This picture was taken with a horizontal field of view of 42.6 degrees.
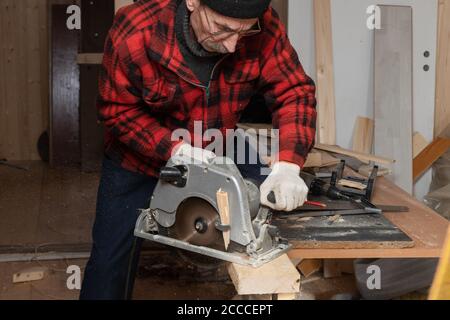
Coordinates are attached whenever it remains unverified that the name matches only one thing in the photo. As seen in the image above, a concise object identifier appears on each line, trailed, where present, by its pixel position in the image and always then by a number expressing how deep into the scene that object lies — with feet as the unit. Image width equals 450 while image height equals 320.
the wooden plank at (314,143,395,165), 8.57
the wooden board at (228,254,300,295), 4.19
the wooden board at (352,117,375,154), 10.27
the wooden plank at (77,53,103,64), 12.71
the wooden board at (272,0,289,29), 10.19
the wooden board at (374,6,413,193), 10.03
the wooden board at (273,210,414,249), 5.39
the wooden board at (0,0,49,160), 15.58
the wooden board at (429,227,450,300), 2.40
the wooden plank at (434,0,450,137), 10.39
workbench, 5.37
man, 5.47
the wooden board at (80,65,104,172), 14.83
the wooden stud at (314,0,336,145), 9.86
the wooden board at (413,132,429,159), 10.62
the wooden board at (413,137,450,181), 10.34
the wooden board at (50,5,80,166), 14.98
